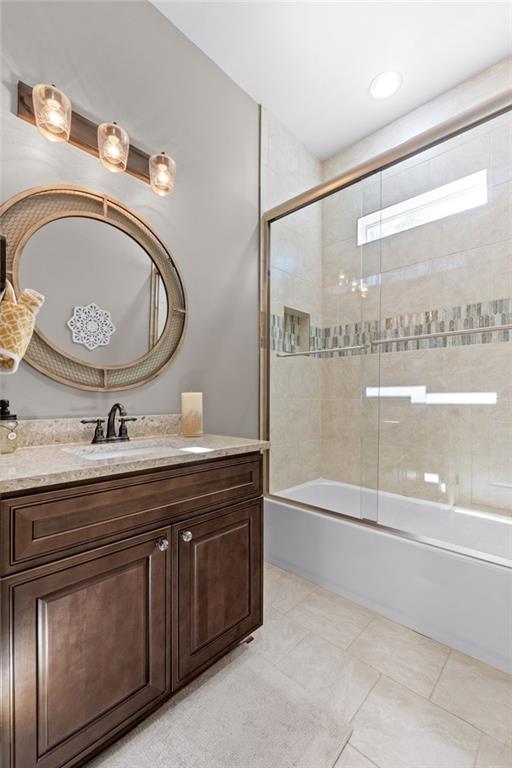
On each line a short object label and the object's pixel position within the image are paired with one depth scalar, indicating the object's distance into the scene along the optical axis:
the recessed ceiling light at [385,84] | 2.14
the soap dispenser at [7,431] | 1.08
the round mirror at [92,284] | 1.31
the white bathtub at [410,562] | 1.38
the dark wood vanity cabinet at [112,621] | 0.79
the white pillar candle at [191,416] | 1.62
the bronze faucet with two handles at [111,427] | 1.37
